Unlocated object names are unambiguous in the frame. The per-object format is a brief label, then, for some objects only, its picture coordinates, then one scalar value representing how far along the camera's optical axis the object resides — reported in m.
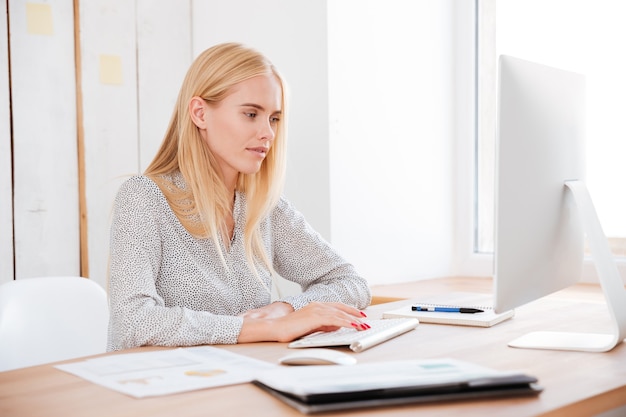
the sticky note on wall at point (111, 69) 2.62
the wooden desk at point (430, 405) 0.92
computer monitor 1.16
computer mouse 1.11
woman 1.54
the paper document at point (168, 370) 1.02
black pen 1.62
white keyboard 1.28
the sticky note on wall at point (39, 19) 2.43
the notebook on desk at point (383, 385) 0.90
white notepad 1.52
